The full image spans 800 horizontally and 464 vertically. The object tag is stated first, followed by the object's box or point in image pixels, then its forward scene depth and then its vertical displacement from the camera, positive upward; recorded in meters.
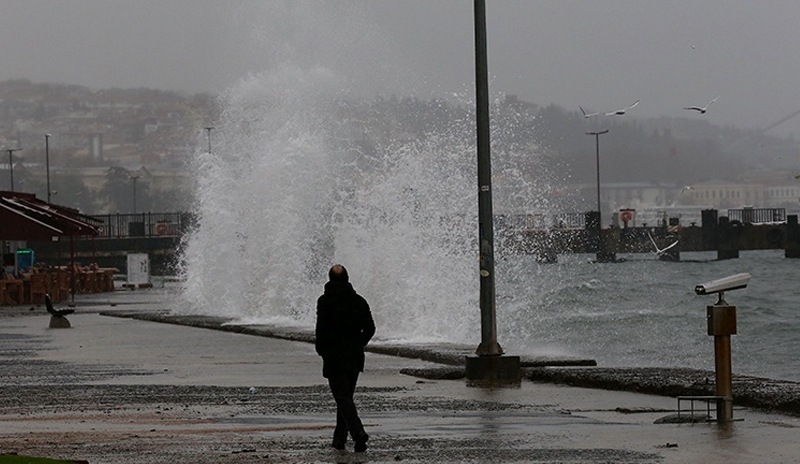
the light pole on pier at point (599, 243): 158.62 +1.24
